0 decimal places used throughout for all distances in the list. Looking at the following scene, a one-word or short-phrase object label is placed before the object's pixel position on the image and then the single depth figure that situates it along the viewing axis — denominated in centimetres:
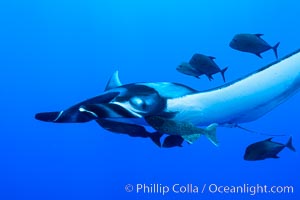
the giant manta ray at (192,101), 195
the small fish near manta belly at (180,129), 182
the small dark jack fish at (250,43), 213
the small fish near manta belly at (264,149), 214
